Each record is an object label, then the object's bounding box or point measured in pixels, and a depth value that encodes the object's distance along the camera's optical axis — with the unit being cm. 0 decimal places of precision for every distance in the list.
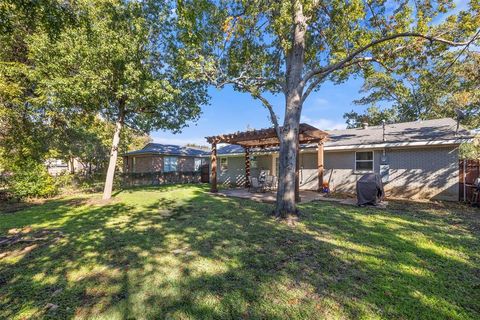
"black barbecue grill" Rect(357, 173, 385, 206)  852
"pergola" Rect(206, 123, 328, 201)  955
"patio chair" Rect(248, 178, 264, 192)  1255
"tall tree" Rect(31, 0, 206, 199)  869
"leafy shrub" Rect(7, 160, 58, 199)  1005
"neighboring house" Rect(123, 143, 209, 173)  2036
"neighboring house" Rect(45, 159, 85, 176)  1203
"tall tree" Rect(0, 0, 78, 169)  909
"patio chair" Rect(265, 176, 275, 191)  1299
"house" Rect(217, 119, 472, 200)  959
